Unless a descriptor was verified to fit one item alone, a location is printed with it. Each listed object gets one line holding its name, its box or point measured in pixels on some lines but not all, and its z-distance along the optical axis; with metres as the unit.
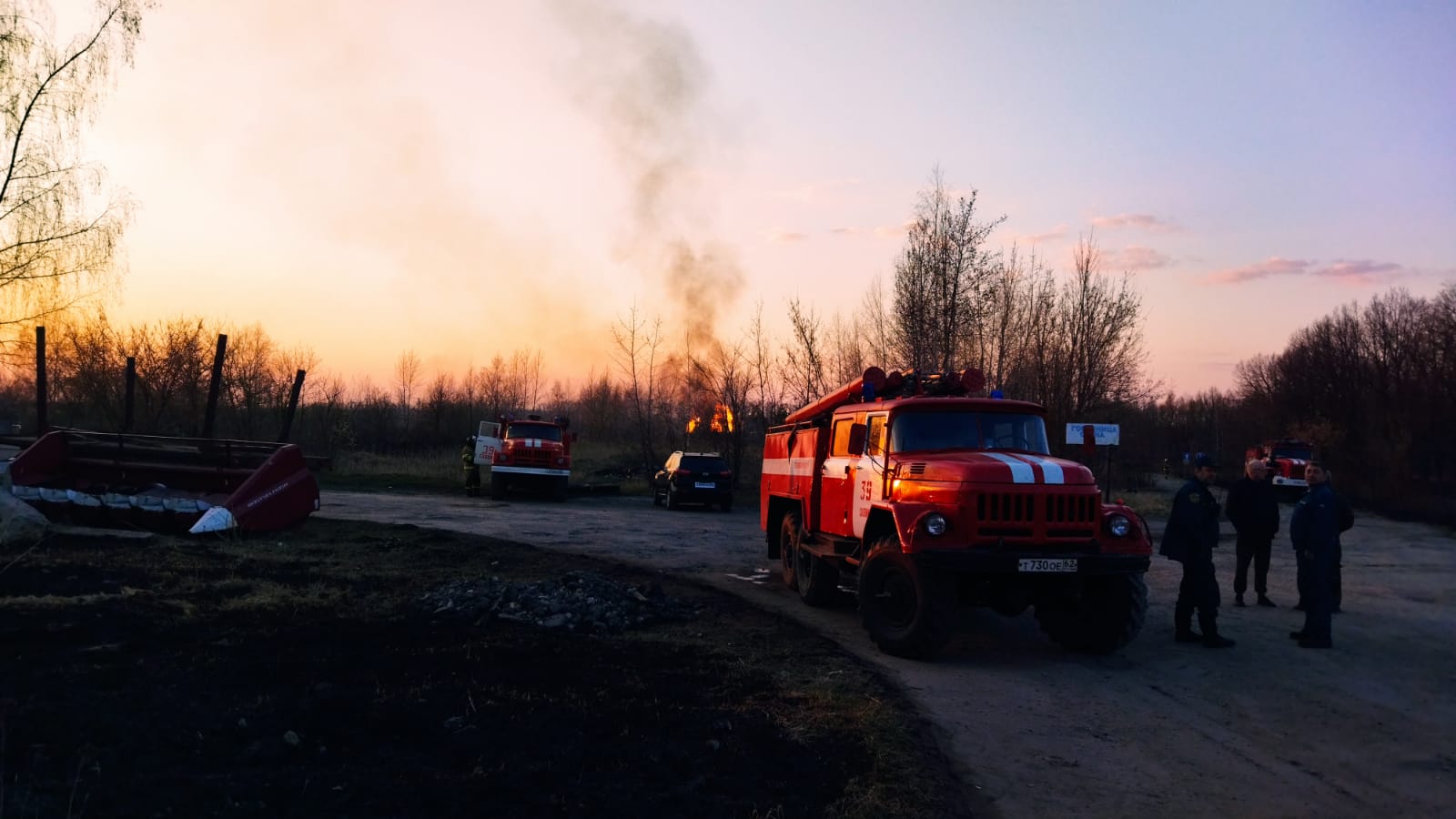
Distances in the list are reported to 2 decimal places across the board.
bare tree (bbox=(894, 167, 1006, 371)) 26.22
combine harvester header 14.31
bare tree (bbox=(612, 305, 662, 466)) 36.97
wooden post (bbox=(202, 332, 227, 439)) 18.55
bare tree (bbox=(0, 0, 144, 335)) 16.72
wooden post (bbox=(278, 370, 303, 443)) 17.99
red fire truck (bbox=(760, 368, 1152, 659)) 8.02
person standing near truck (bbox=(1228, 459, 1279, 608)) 11.43
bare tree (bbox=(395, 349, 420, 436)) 55.50
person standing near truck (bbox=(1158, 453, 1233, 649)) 9.15
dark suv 26.70
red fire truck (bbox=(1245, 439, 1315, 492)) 37.16
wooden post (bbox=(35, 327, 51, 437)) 16.91
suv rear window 26.94
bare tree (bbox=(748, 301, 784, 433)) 33.12
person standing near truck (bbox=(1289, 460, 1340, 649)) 9.02
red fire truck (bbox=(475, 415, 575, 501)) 27.45
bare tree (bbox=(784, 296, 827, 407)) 31.47
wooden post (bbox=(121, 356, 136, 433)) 22.16
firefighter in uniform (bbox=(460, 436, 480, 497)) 28.53
